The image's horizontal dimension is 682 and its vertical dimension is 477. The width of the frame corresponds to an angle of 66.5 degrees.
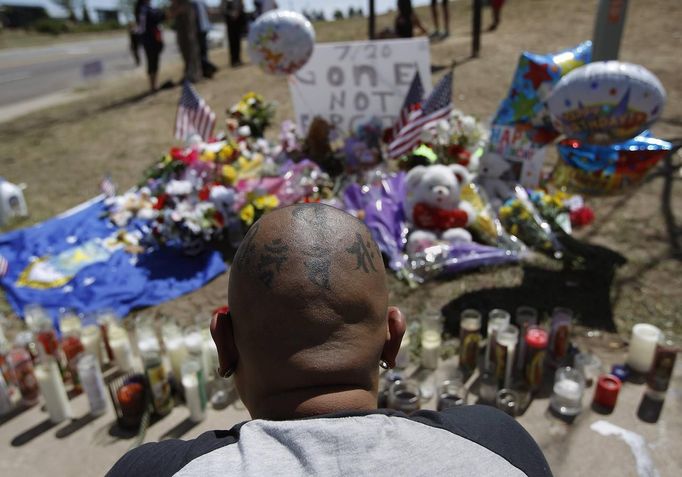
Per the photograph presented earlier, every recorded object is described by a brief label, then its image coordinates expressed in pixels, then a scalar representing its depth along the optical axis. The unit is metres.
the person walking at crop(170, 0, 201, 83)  10.14
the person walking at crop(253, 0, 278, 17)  9.82
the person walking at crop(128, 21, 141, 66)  13.79
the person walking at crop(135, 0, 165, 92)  10.23
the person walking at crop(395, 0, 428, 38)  10.04
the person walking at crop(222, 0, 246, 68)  11.62
